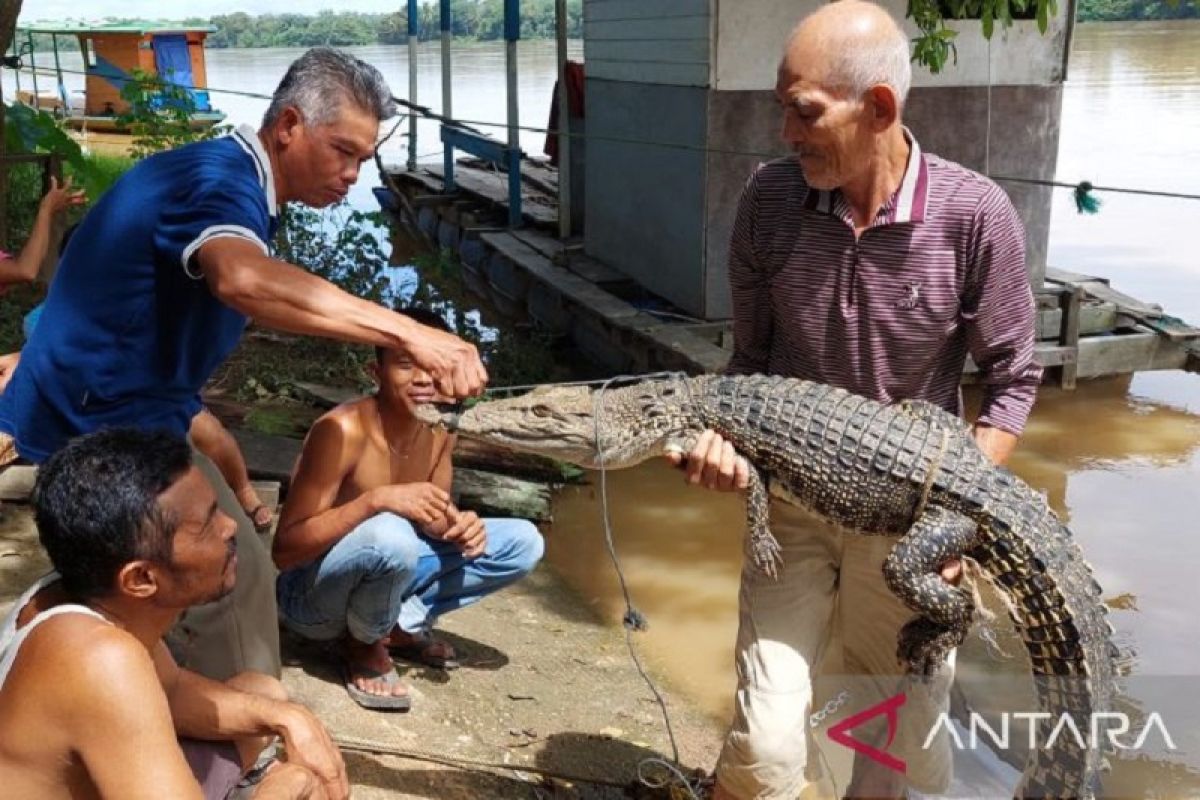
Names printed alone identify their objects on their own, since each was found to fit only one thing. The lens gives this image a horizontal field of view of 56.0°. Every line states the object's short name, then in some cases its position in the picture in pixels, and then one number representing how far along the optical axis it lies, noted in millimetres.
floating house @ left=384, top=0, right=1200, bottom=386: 7066
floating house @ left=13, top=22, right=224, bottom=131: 21938
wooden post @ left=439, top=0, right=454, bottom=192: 11773
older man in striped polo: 2482
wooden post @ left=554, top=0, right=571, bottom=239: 9453
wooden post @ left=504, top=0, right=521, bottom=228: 9758
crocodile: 2566
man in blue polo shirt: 2355
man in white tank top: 1809
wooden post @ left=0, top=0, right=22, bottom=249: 5867
